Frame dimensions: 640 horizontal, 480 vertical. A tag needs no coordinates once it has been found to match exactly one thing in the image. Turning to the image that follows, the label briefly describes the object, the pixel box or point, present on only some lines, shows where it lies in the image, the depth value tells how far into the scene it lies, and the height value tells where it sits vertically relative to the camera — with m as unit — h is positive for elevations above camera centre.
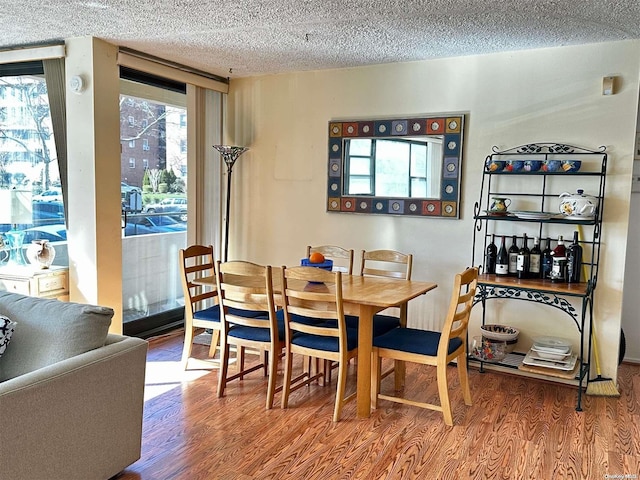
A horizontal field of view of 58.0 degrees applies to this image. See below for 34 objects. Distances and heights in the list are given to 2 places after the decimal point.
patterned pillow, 2.44 -0.66
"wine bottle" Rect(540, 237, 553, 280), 3.98 -0.53
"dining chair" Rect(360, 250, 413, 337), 3.86 -0.66
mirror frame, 4.39 +0.15
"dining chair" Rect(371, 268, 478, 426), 3.23 -0.94
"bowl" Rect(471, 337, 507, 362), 4.07 -1.17
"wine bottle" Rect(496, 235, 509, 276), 4.07 -0.53
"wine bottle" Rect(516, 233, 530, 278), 3.97 -0.53
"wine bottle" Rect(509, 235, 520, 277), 4.08 -0.51
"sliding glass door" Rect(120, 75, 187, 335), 4.71 -0.20
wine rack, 3.84 -0.21
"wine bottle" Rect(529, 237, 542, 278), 4.02 -0.52
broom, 3.81 -1.31
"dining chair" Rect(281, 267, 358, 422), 3.25 -0.86
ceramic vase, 4.09 -0.54
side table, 3.97 -0.73
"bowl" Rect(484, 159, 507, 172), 4.11 +0.15
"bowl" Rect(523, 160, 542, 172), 3.98 +0.15
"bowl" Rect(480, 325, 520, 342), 4.11 -1.05
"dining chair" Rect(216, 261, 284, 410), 3.46 -0.86
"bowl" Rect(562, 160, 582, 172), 3.86 +0.15
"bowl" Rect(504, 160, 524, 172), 4.04 +0.15
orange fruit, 3.77 -0.49
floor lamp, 4.95 +0.20
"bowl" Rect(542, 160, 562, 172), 3.91 +0.15
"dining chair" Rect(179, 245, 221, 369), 3.89 -0.91
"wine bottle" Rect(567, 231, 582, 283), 3.87 -0.49
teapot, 3.78 -0.11
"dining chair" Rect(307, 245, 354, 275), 4.36 -0.53
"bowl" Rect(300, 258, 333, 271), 3.80 -0.54
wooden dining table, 3.24 -0.72
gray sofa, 2.11 -0.86
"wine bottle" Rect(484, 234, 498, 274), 4.14 -0.52
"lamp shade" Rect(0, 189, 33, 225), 4.50 -0.23
